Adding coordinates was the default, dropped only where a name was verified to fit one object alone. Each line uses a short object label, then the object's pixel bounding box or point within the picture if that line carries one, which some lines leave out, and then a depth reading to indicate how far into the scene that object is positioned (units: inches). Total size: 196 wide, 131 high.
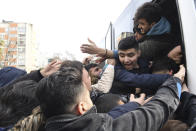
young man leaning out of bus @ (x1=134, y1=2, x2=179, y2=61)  66.5
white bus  45.1
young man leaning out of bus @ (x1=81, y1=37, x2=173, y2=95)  67.0
